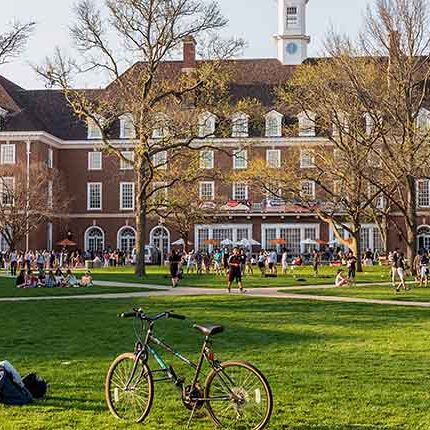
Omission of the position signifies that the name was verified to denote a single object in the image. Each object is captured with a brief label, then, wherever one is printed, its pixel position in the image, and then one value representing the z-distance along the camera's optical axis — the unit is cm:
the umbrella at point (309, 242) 6238
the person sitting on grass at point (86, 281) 3216
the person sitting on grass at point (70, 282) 3206
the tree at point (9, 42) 2475
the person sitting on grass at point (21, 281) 3129
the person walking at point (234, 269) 2780
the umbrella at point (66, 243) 6226
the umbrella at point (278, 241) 6275
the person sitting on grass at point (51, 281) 3200
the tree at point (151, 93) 3628
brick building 6397
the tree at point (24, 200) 5588
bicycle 760
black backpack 888
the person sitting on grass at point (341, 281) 3184
